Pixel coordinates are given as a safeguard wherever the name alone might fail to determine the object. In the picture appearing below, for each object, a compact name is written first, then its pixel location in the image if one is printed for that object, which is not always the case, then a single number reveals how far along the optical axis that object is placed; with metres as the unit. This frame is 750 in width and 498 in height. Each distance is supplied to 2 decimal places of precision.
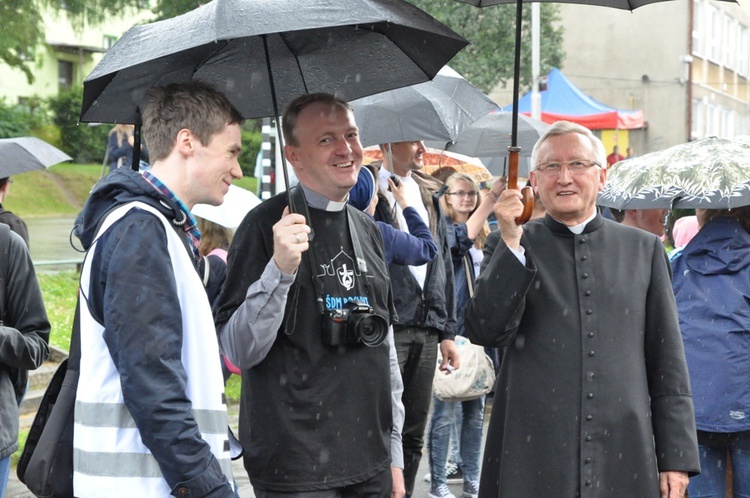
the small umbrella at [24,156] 5.62
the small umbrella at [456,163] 10.16
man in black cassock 3.75
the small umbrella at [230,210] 5.75
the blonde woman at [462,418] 6.96
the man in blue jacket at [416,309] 5.66
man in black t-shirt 3.44
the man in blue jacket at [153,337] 2.66
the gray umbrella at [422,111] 5.89
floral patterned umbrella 4.92
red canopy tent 24.47
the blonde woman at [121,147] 11.48
